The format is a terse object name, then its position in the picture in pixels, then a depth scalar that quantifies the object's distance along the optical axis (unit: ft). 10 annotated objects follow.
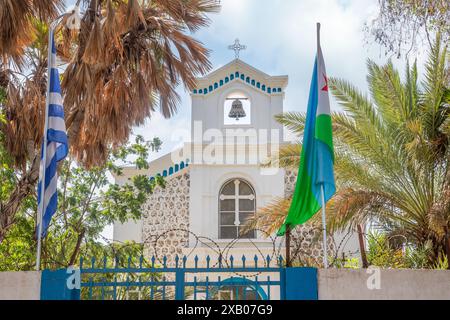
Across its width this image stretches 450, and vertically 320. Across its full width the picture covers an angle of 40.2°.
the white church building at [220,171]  53.42
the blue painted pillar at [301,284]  21.24
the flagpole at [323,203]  21.50
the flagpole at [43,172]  22.31
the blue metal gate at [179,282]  21.38
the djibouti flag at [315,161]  23.40
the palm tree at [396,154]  34.63
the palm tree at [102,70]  32.07
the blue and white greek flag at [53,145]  23.70
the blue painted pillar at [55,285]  21.30
